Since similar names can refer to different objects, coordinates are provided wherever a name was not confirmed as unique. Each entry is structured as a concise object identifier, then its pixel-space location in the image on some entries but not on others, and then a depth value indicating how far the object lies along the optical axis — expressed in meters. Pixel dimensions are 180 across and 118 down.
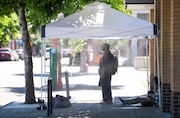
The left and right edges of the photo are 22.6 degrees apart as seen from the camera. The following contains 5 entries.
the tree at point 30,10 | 13.90
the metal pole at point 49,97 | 11.07
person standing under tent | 13.48
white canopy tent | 11.70
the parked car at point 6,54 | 55.26
